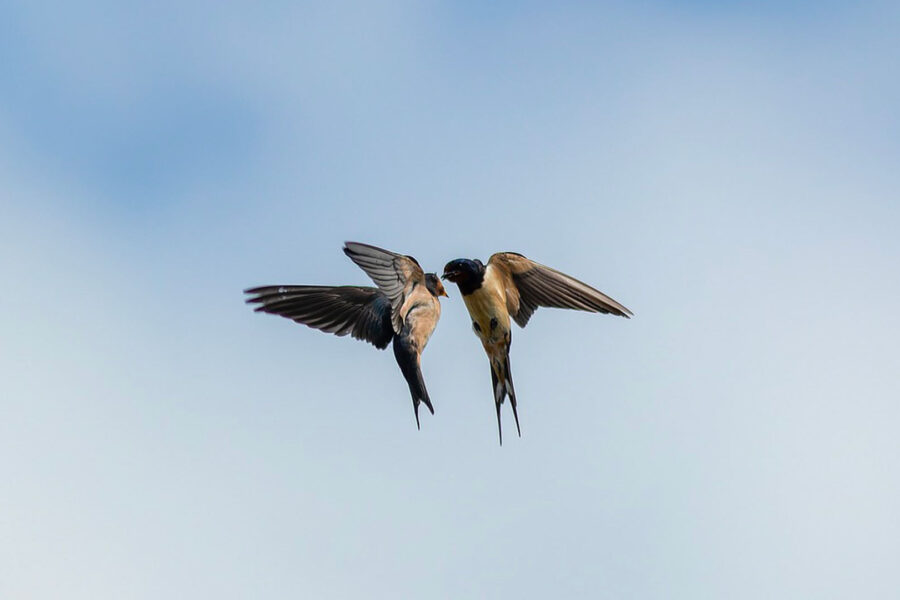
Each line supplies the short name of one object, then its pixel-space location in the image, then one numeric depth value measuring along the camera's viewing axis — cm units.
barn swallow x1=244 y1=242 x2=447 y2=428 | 1024
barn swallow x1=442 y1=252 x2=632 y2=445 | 1141
